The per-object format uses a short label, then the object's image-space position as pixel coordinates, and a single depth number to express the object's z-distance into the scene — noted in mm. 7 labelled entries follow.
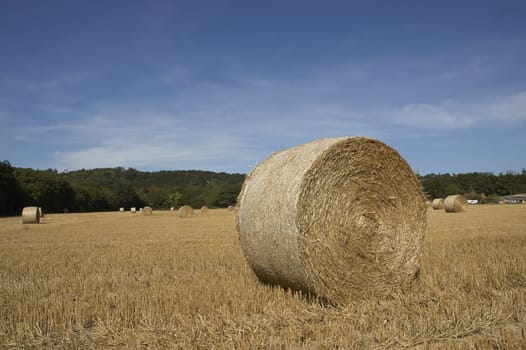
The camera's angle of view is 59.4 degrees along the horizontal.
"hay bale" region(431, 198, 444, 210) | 34625
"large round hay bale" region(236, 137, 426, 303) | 5418
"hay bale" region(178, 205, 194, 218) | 32656
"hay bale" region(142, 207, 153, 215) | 39219
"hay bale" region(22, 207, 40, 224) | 25984
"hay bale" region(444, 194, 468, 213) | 27891
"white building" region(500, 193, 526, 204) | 67931
